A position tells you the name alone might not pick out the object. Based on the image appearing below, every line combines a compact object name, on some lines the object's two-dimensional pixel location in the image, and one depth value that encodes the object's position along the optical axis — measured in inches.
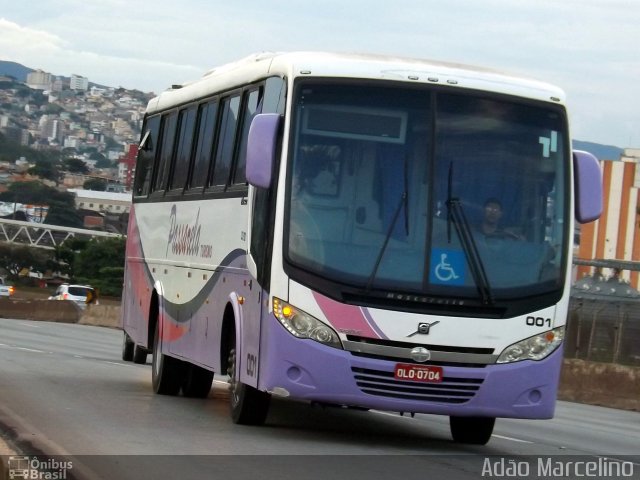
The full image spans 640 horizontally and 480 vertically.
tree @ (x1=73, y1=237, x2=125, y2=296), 4495.6
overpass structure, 6432.1
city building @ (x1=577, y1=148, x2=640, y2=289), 2785.4
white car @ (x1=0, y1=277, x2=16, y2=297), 3208.2
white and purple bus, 480.1
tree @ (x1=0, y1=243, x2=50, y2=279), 5890.8
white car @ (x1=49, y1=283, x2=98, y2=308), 2689.5
